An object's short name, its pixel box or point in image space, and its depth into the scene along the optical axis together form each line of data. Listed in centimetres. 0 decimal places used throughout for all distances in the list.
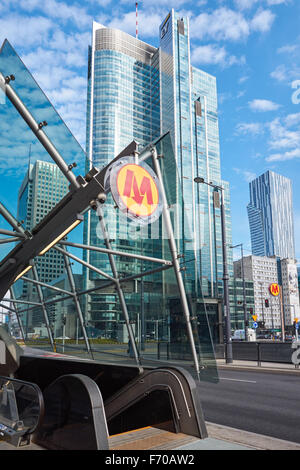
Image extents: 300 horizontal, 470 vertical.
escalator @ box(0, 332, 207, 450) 394
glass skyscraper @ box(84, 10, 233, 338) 11219
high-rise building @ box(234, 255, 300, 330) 15162
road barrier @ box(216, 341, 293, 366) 2036
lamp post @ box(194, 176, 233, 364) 2055
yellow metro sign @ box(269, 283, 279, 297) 3247
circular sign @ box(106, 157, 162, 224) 661
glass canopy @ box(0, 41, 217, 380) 839
